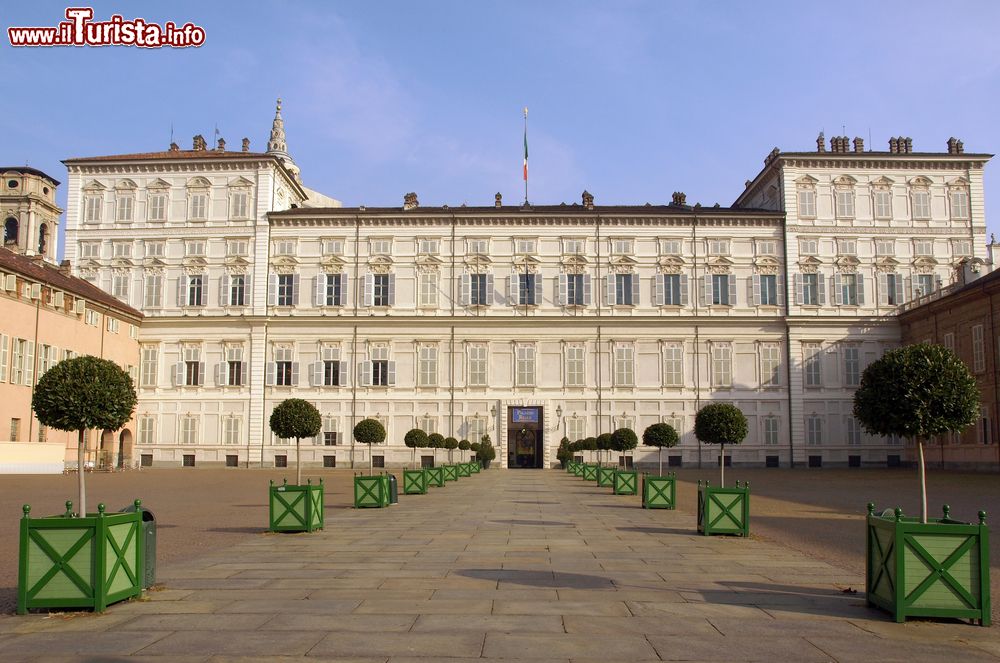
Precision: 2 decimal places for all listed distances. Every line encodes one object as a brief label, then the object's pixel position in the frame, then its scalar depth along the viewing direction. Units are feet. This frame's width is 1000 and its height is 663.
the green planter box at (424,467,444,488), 114.75
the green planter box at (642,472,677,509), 80.28
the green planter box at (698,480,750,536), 57.26
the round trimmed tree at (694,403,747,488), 79.82
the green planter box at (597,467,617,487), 118.93
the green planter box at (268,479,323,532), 57.41
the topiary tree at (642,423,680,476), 102.89
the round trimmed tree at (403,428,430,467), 136.46
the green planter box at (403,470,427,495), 100.17
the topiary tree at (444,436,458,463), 161.01
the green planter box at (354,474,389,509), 79.41
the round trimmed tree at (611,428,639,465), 122.62
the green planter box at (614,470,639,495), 100.89
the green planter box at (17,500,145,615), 31.32
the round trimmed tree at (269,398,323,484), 74.69
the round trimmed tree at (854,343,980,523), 42.39
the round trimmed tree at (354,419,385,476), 115.03
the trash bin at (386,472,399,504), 83.61
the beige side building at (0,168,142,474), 140.15
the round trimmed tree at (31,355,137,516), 43.60
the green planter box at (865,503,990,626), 30.81
